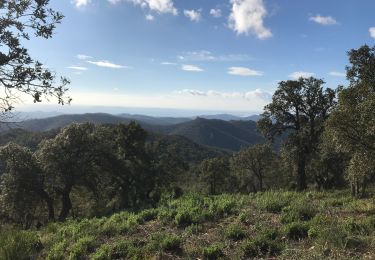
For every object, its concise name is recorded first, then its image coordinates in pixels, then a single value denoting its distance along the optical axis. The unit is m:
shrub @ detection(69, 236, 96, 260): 10.60
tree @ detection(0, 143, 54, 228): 37.62
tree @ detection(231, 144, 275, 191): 71.31
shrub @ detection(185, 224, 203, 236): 11.39
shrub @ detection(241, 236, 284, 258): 9.08
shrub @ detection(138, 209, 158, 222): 14.30
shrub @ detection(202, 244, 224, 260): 9.16
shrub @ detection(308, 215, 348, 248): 8.65
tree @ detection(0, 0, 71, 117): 8.72
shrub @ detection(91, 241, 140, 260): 10.02
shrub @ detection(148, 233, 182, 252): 10.14
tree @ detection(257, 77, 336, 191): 34.12
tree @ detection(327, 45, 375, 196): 15.09
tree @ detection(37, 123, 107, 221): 37.53
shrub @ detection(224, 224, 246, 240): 10.45
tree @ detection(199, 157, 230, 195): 82.19
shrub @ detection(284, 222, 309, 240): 10.01
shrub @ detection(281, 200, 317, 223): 11.48
